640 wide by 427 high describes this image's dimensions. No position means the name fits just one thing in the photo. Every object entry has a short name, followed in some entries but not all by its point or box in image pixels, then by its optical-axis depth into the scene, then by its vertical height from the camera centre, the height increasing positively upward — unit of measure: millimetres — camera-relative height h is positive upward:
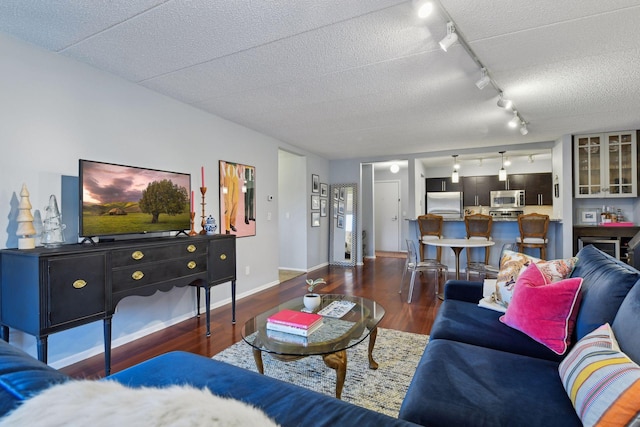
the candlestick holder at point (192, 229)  3185 -150
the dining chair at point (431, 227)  5309 -255
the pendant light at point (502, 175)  5891 +681
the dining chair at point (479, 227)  5031 -252
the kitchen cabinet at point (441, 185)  7908 +687
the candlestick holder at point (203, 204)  3247 +117
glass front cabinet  4738 +695
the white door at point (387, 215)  8711 -69
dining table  4074 -418
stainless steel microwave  7293 +294
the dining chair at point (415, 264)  3994 -676
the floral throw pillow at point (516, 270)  1964 -400
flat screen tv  2344 +135
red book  1864 -650
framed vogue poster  3922 +207
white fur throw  458 -301
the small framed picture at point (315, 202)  6171 +227
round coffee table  1678 -718
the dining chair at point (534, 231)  4730 -309
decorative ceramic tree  2002 -39
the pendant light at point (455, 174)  6116 +752
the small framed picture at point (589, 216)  5133 -96
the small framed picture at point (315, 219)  6180 -112
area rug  1907 -1110
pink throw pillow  1587 -537
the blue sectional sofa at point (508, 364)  1078 -685
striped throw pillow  861 -540
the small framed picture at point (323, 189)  6576 +515
